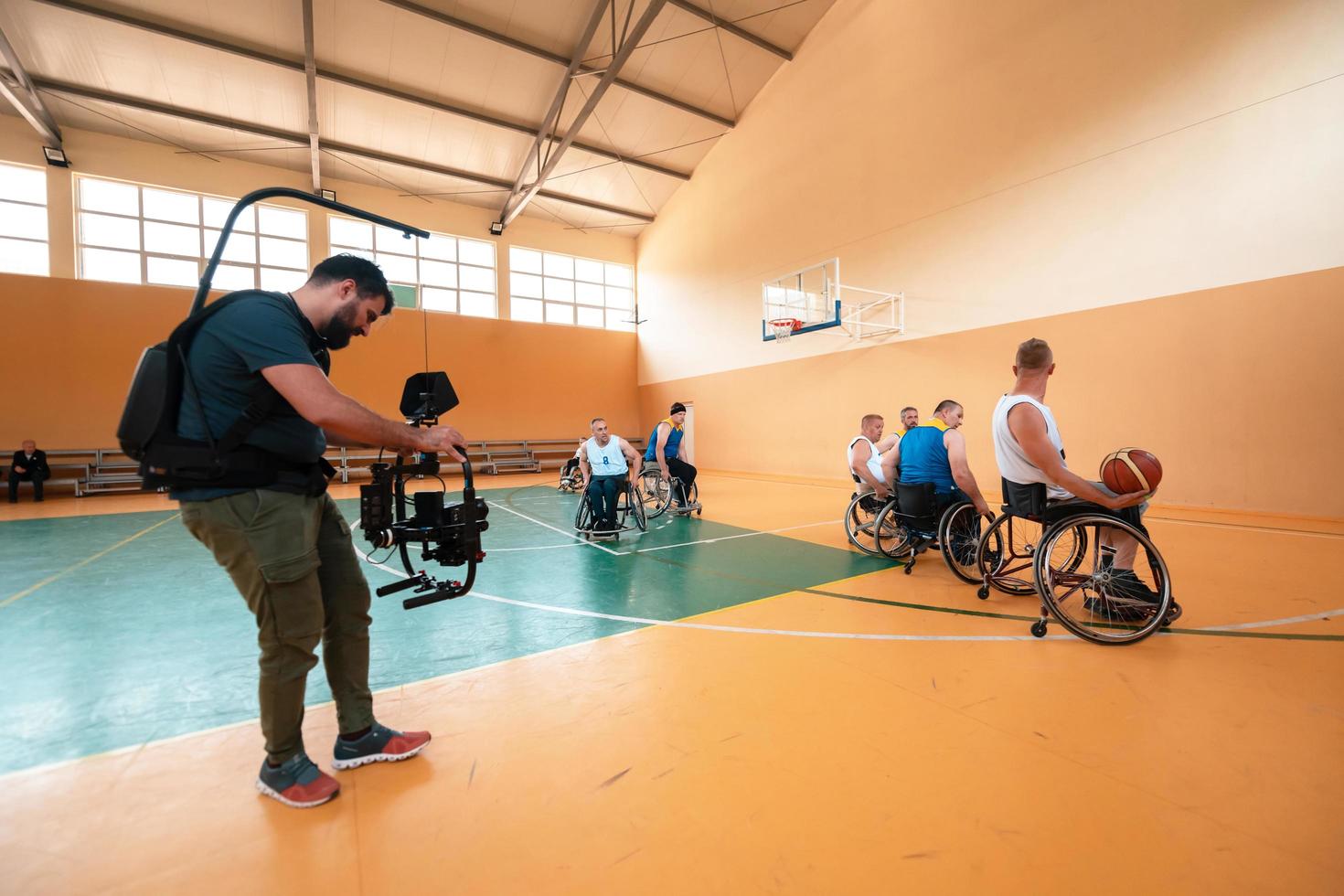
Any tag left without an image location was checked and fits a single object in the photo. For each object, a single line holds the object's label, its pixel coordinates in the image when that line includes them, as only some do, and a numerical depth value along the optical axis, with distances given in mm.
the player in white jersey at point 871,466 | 4141
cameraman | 1375
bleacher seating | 9992
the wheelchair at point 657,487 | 6480
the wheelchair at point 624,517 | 5285
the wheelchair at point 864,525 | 4547
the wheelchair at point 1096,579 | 2443
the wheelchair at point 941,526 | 3541
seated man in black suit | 9031
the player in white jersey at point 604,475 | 5156
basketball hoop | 9797
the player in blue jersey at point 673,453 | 6395
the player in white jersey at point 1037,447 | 2512
